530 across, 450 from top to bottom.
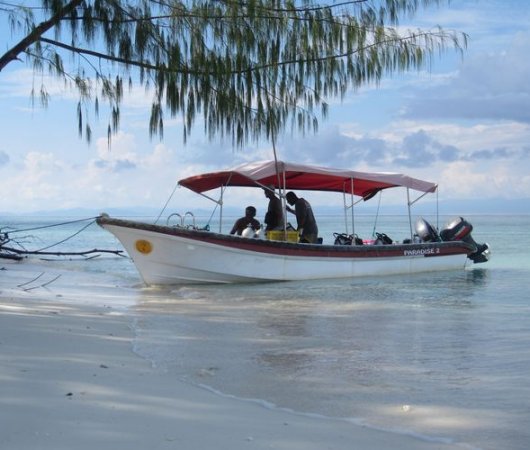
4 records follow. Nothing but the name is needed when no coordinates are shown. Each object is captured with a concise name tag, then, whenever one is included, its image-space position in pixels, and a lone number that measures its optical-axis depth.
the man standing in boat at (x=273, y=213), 13.91
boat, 12.71
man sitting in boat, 14.06
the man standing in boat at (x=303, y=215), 14.12
